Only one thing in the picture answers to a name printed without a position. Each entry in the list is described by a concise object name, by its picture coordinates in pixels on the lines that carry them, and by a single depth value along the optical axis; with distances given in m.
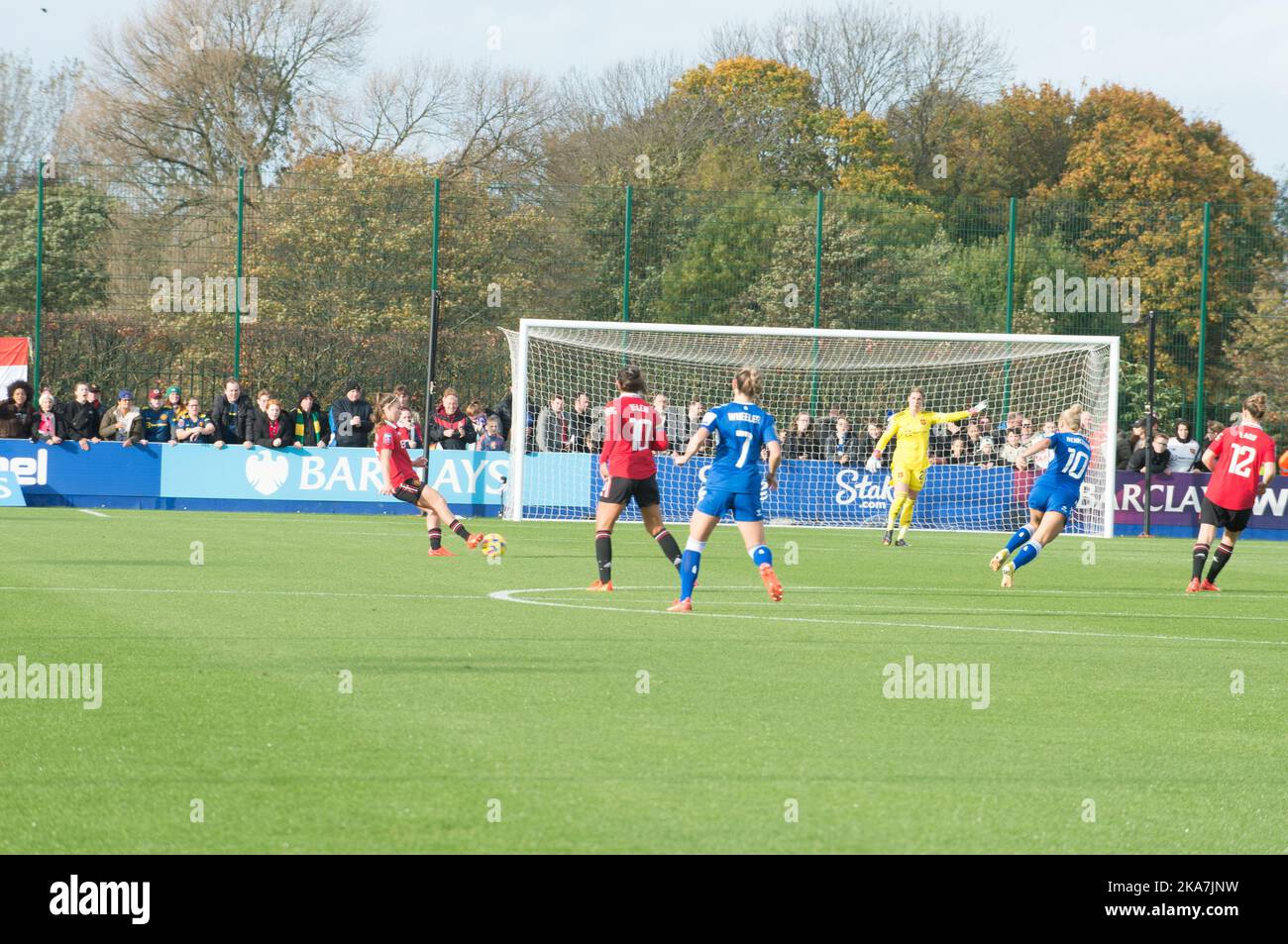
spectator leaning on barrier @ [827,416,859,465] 28.80
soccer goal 28.33
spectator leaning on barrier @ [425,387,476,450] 28.47
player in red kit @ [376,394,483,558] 19.59
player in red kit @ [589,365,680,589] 15.88
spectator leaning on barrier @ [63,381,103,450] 28.36
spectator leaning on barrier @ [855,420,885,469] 29.08
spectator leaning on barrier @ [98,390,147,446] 28.67
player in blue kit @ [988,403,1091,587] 17.97
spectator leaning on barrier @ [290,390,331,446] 28.95
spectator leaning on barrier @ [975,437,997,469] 28.73
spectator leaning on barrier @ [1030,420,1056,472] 28.73
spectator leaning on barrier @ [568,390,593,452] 28.59
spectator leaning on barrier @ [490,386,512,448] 29.28
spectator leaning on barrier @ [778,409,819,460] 29.00
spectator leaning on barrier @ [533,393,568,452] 28.27
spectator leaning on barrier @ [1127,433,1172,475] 30.05
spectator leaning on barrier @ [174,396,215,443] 28.89
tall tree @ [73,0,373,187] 48.62
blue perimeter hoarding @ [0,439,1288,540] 28.70
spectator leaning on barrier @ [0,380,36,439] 28.45
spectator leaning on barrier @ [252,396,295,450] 28.62
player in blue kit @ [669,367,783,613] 14.12
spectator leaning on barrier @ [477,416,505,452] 28.94
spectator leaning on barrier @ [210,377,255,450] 28.71
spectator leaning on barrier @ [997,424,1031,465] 26.53
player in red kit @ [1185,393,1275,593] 18.16
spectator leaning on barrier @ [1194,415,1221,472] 31.79
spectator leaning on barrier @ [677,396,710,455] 27.57
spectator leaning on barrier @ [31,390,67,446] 28.42
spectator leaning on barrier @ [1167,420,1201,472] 30.41
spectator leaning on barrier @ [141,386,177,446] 29.12
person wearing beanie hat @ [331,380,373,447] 29.11
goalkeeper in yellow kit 24.78
